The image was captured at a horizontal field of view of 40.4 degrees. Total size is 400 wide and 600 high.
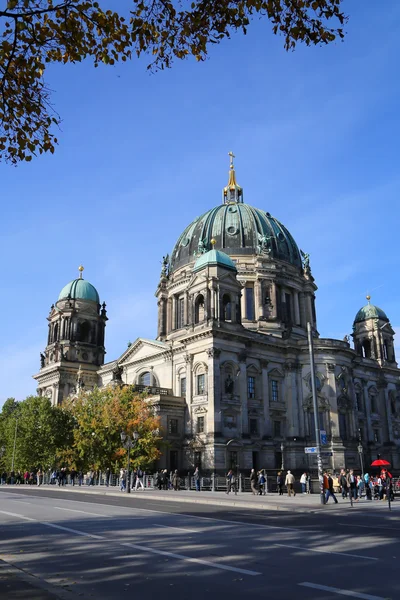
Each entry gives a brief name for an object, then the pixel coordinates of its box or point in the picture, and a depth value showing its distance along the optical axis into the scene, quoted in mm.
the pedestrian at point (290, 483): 35312
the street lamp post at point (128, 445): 38000
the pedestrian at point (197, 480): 42719
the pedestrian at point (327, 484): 27323
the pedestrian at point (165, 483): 44156
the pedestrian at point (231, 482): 38553
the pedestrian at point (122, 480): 42216
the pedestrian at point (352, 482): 29544
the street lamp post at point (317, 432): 27084
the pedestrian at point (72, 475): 56666
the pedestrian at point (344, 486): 33906
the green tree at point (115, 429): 48531
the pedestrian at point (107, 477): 52188
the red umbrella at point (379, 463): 33438
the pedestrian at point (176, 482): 42094
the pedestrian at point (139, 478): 45125
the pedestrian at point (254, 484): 38350
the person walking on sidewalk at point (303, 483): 38862
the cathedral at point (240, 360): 53406
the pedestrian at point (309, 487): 39269
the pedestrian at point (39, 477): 53266
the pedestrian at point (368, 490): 32938
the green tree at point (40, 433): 57969
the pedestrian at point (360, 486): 37275
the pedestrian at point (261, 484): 37969
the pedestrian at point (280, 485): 37719
